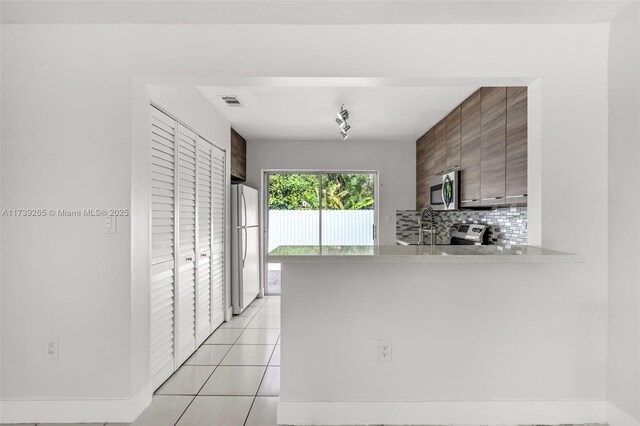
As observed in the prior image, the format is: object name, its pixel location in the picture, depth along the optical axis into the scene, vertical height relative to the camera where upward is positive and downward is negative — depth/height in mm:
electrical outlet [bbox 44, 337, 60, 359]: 2164 -768
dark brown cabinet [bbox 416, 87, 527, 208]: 2584 +546
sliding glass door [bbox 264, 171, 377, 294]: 5730 +54
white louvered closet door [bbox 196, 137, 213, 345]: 3504 -324
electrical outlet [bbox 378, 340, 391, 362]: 2201 -805
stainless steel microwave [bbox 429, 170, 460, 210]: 3775 +217
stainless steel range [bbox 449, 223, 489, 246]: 3707 -234
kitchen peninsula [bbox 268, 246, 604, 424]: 2178 -761
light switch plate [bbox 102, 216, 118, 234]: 2170 -88
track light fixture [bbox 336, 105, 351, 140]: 3678 +903
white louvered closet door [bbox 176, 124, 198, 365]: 3051 -289
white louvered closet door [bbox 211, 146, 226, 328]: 3904 -254
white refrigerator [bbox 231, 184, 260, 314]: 4504 -419
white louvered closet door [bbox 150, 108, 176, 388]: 2590 -254
